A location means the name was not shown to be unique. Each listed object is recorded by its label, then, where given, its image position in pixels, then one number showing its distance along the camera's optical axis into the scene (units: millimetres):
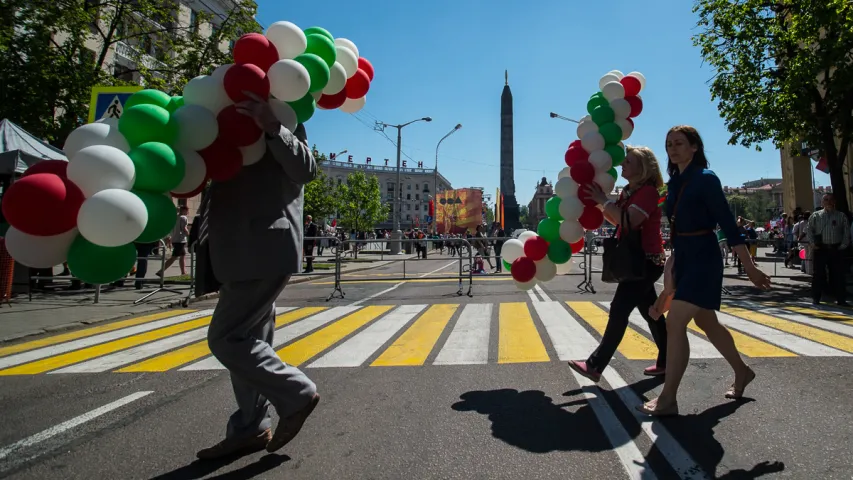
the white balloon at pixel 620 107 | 4531
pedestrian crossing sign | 7637
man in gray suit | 2406
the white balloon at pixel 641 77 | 4715
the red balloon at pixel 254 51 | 2525
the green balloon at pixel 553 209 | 4559
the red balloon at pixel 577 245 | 4554
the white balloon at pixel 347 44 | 3193
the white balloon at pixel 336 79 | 2938
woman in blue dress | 3066
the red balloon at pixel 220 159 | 2324
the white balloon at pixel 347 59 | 3111
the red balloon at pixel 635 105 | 4699
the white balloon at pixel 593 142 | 4383
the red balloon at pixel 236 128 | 2332
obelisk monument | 51944
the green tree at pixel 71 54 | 12023
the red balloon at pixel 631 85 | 4676
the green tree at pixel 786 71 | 11789
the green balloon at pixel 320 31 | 2962
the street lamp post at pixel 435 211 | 45906
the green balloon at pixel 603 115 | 4516
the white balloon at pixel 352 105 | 3424
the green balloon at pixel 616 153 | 4398
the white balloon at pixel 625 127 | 4570
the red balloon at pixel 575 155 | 4469
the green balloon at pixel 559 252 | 4465
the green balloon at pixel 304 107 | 2664
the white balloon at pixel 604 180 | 4242
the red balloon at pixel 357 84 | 3311
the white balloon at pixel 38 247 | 1985
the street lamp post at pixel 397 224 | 35781
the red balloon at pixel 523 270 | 4441
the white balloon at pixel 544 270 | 4488
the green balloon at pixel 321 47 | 2852
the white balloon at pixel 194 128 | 2283
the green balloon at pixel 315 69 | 2701
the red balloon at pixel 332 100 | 3127
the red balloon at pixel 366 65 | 3426
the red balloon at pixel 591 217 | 4293
